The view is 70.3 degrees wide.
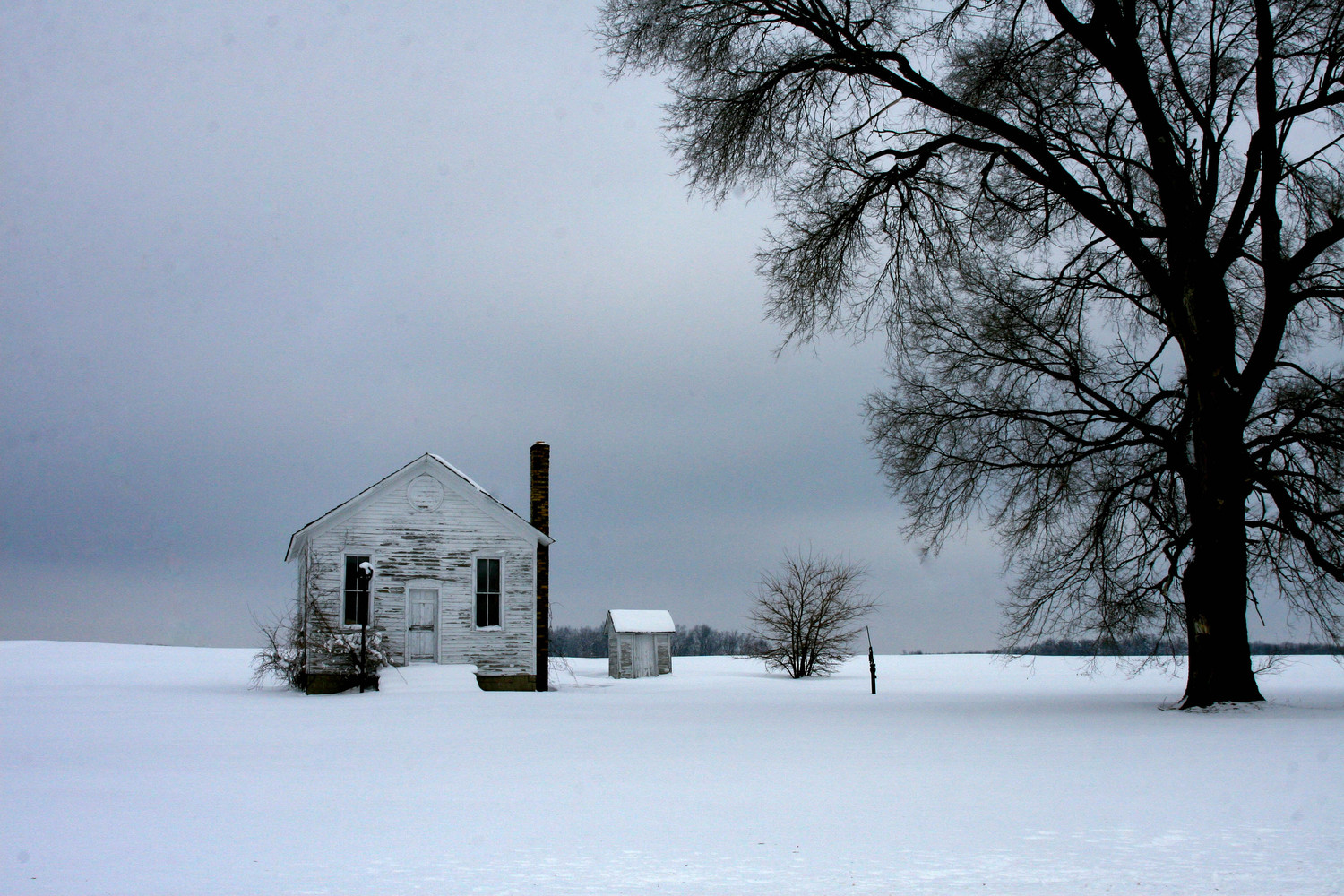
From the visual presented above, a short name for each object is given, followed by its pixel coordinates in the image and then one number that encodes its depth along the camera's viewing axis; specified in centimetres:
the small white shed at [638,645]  3662
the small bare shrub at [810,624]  3384
